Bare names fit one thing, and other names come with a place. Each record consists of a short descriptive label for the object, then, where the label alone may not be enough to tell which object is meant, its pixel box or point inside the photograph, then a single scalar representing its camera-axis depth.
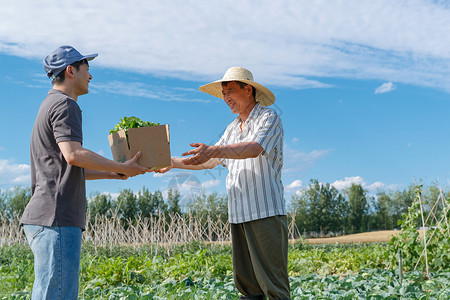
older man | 2.81
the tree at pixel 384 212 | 28.42
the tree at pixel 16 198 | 22.01
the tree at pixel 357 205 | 27.53
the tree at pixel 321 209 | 26.56
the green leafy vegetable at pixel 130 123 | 2.76
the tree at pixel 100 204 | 23.14
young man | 2.14
